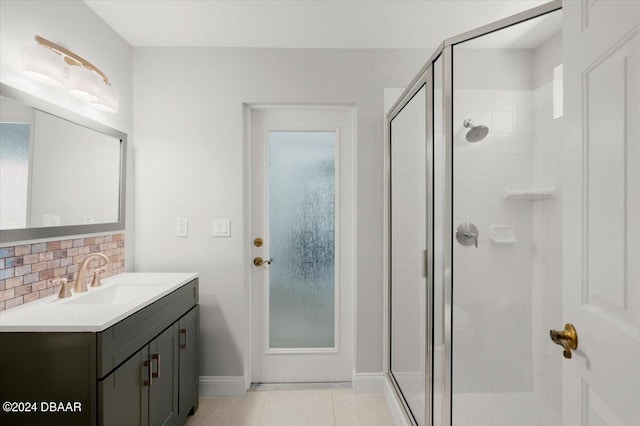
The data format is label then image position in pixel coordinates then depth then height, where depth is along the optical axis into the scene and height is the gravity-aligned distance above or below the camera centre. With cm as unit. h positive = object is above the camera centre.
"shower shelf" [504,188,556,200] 124 +8
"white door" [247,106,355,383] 263 -20
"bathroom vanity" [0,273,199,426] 127 -56
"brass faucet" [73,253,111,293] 180 -33
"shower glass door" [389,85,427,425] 175 -22
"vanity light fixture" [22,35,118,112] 157 +70
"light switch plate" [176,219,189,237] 249 -9
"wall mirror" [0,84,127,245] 148 +22
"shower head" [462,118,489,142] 138 +33
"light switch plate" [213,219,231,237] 249 -8
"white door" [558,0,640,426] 73 +1
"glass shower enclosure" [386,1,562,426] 124 -2
